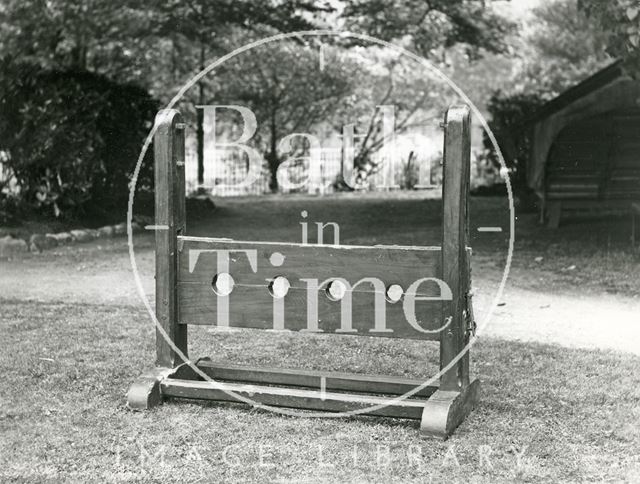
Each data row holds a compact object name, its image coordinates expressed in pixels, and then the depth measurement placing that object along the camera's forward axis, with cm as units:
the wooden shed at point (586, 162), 1406
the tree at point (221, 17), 1697
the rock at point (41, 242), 1188
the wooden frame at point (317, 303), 494
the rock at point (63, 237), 1248
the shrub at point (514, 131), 1852
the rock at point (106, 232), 1344
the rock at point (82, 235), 1285
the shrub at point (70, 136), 1283
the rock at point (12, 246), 1150
